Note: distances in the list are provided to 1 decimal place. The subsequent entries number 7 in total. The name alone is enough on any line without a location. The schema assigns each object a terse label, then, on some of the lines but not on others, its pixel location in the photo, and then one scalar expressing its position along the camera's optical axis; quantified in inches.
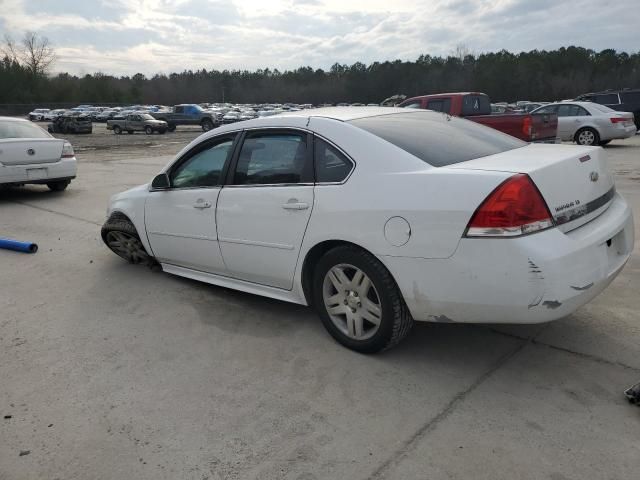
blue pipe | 237.8
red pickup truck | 441.1
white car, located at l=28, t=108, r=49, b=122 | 2463.1
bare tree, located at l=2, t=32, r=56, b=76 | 3454.7
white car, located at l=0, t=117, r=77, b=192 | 346.3
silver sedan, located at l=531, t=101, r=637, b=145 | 586.3
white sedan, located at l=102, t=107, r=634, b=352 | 105.0
